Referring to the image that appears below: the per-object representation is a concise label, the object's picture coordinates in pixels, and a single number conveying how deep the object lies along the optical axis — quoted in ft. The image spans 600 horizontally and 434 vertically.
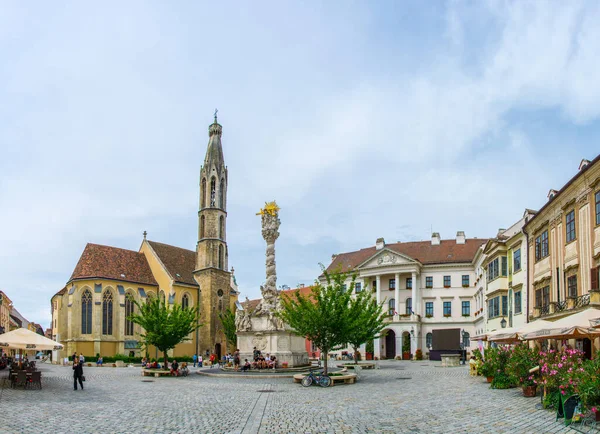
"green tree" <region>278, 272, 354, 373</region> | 88.84
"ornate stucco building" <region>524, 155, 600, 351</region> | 81.87
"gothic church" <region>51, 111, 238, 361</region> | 190.19
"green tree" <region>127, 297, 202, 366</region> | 116.06
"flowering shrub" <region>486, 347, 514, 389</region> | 74.84
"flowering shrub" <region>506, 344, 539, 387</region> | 63.93
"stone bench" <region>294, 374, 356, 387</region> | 83.30
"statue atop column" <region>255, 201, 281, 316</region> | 121.19
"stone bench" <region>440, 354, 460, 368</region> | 145.07
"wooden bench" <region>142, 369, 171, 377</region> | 109.91
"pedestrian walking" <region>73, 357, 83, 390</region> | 78.79
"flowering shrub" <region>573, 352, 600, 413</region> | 41.04
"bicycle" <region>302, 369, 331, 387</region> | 80.02
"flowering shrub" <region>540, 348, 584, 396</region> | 45.39
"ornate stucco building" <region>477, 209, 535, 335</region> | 119.65
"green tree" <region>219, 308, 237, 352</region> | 198.08
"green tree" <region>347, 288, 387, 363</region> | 91.97
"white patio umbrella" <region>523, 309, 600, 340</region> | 57.41
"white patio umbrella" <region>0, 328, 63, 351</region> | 78.95
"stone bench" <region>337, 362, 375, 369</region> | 127.14
